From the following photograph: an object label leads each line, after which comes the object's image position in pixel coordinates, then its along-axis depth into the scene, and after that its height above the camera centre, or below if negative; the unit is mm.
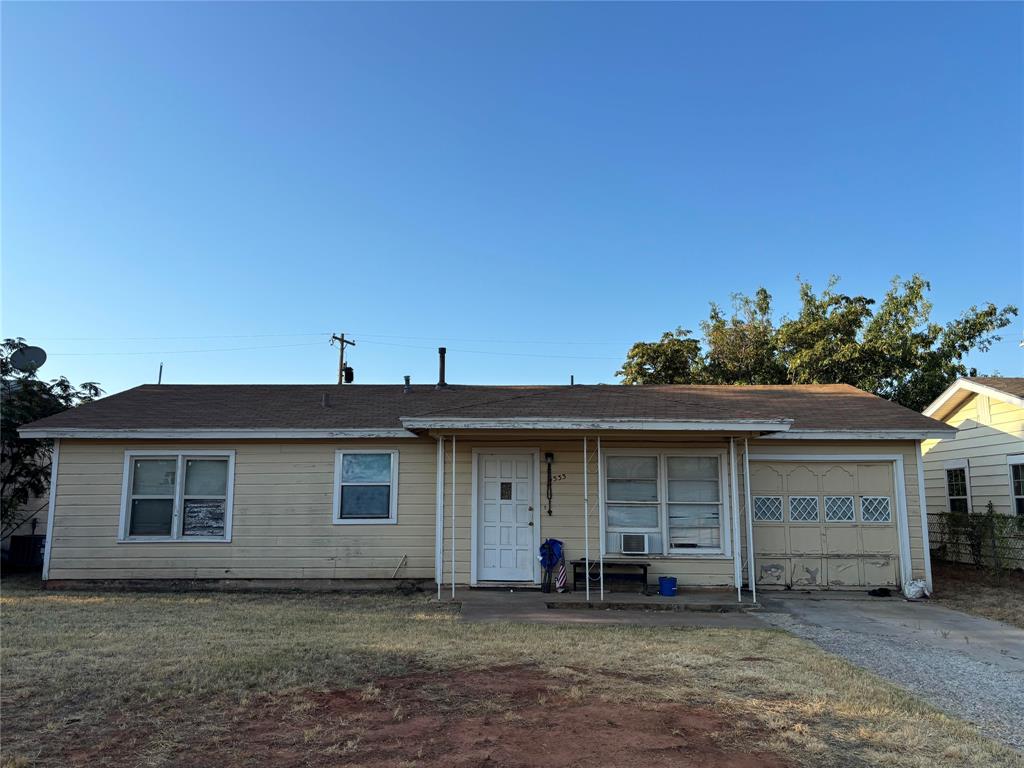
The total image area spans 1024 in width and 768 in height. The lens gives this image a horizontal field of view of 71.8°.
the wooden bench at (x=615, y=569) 10102 -971
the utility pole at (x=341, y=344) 29844 +6581
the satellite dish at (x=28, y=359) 13297 +2652
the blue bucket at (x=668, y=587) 9812 -1168
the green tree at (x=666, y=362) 24875 +4884
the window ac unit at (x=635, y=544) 10570 -634
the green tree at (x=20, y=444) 13453 +1071
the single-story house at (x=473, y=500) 10609 +18
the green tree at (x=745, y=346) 24141 +5438
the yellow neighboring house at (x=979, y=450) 12852 +1023
